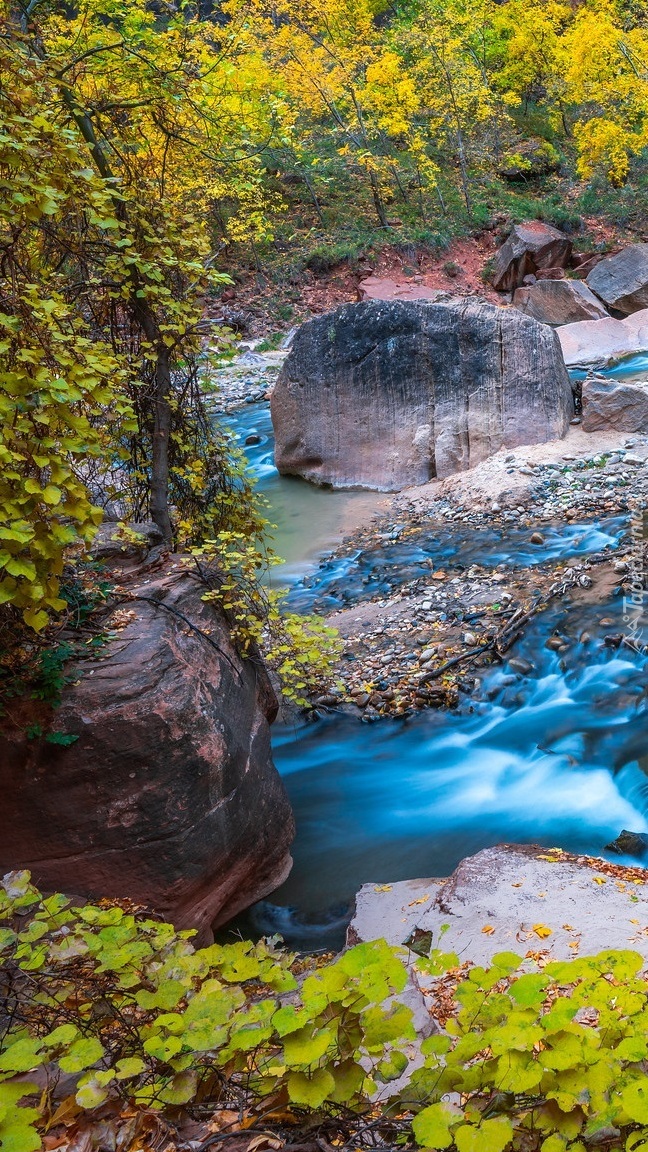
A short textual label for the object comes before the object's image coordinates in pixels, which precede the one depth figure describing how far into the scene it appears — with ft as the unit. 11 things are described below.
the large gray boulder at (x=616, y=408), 34.60
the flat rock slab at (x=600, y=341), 51.90
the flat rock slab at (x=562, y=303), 63.72
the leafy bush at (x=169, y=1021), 5.29
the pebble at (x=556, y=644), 20.95
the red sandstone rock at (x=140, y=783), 12.01
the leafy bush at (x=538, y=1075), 4.82
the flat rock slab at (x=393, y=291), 75.41
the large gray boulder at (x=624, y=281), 64.49
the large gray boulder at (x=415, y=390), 34.42
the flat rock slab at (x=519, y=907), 10.57
